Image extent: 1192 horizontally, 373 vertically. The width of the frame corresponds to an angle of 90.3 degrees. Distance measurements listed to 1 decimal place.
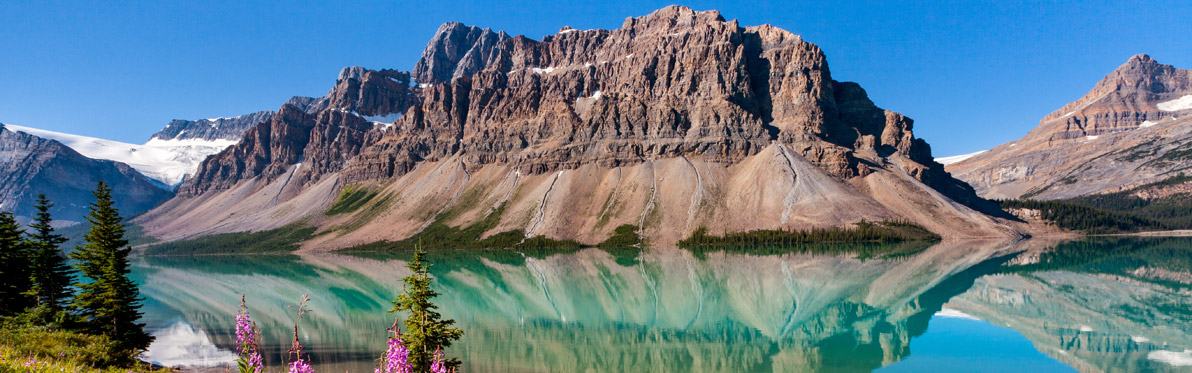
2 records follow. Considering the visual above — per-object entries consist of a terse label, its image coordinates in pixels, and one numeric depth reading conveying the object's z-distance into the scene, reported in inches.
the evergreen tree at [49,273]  1269.7
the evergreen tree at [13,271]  1259.2
